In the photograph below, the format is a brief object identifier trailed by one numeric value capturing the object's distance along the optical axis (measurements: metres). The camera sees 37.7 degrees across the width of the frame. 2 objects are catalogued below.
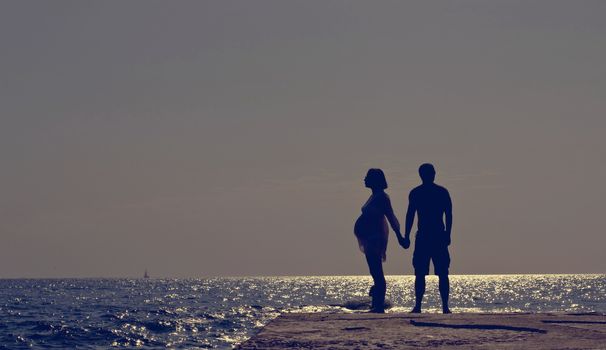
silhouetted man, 11.39
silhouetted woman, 11.84
